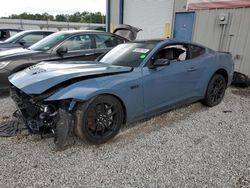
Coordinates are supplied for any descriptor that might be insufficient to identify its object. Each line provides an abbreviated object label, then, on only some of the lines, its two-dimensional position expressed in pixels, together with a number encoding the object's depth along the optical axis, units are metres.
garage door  9.65
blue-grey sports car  2.60
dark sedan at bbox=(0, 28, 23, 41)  9.62
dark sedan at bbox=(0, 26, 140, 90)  4.58
